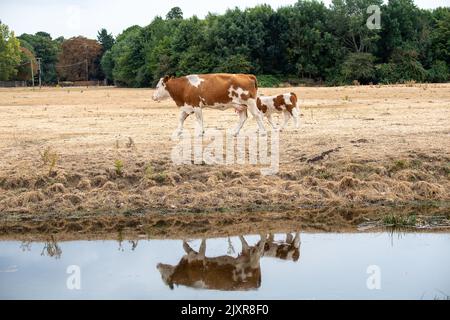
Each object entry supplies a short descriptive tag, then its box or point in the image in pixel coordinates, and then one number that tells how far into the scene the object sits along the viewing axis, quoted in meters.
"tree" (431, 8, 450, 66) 50.72
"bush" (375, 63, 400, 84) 47.67
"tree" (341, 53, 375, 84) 48.19
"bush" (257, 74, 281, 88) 47.86
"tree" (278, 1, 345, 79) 50.66
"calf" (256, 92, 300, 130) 18.16
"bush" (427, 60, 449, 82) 48.41
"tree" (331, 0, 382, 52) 49.84
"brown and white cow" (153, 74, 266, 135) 15.94
